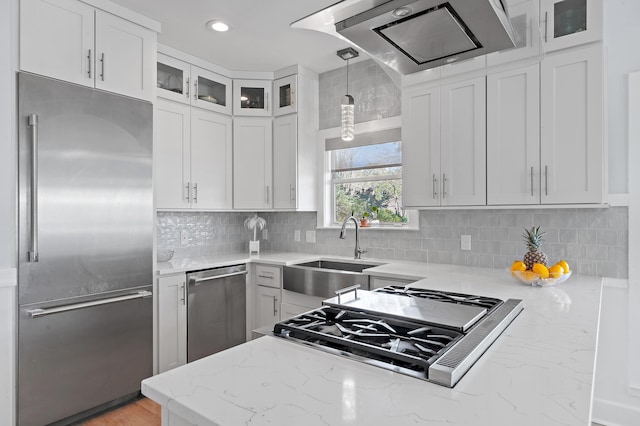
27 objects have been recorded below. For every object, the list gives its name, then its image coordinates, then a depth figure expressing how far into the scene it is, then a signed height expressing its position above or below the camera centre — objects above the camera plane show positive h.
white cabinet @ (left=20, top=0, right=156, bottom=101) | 2.17 +1.05
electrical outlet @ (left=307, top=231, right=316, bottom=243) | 3.88 -0.24
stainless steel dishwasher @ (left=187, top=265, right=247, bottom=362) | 2.97 -0.80
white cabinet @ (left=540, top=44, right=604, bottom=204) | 2.10 +0.50
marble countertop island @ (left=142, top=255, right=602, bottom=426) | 0.71 -0.38
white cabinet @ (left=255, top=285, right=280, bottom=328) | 3.29 -0.81
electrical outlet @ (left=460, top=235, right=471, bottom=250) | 2.90 -0.22
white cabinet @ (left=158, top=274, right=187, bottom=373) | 2.79 -0.82
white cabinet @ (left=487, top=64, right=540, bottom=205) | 2.30 +0.49
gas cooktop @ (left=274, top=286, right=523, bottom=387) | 0.92 -0.36
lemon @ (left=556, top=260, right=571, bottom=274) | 2.02 -0.28
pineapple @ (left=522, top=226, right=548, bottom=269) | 2.06 -0.21
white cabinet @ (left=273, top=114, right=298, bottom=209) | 3.66 +0.52
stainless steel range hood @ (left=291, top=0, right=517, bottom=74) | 1.08 +0.59
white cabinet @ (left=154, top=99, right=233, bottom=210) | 3.15 +0.50
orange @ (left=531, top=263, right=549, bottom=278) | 1.94 -0.29
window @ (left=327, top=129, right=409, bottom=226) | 3.40 +0.33
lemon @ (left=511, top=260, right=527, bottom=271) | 2.04 -0.28
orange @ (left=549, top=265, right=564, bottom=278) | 1.98 -0.30
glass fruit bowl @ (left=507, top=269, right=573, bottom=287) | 1.96 -0.34
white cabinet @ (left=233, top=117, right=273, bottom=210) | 3.74 +0.50
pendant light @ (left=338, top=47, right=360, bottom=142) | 3.05 +0.78
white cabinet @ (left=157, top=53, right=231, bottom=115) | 3.18 +1.16
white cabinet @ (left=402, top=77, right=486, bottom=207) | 2.52 +0.48
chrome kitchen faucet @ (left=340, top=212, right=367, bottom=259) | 3.31 -0.33
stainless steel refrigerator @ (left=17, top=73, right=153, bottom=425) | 2.11 -0.22
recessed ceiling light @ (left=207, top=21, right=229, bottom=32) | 2.85 +1.43
